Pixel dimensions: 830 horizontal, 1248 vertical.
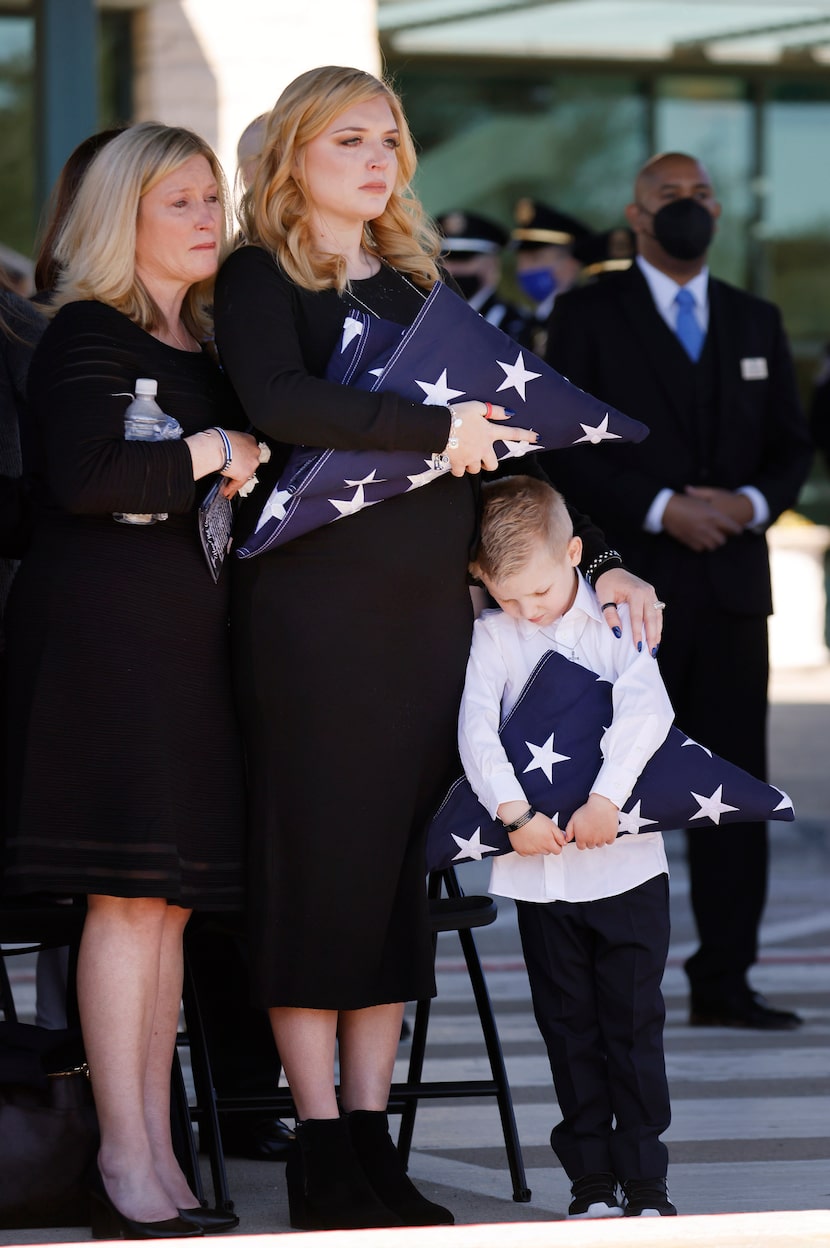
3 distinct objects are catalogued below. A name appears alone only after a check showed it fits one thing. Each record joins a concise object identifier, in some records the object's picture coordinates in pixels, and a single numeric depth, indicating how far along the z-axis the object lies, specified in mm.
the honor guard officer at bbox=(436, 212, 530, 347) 16125
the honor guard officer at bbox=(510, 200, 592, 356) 17516
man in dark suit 10914
